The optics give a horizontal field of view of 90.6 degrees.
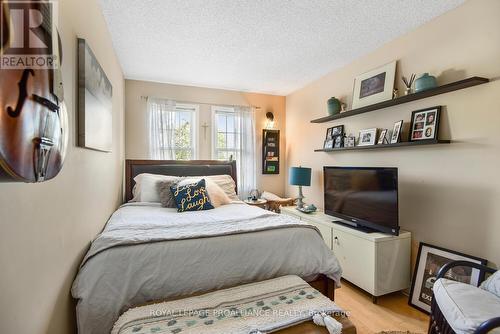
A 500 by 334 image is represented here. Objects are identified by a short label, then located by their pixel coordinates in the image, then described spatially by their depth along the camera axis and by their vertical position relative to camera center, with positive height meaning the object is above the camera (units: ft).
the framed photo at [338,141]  10.37 +0.96
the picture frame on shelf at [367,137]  8.85 +1.00
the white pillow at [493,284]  4.74 -2.35
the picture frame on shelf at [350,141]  9.77 +0.91
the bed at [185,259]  4.31 -1.98
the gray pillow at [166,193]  9.15 -1.19
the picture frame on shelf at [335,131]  10.50 +1.43
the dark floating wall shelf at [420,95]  5.95 +1.99
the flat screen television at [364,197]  7.38 -1.12
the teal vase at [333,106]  10.36 +2.42
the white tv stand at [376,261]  7.31 -2.97
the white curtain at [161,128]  12.21 +1.65
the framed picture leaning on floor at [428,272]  6.24 -2.85
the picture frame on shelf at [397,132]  7.83 +1.03
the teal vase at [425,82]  6.82 +2.30
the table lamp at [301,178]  11.66 -0.69
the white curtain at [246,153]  13.87 +0.53
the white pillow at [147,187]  9.73 -1.06
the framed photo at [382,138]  8.41 +0.92
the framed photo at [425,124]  6.89 +1.19
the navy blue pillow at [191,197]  8.49 -1.26
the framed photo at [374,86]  8.31 +2.82
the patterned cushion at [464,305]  3.97 -2.43
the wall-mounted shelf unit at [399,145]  6.63 +0.61
